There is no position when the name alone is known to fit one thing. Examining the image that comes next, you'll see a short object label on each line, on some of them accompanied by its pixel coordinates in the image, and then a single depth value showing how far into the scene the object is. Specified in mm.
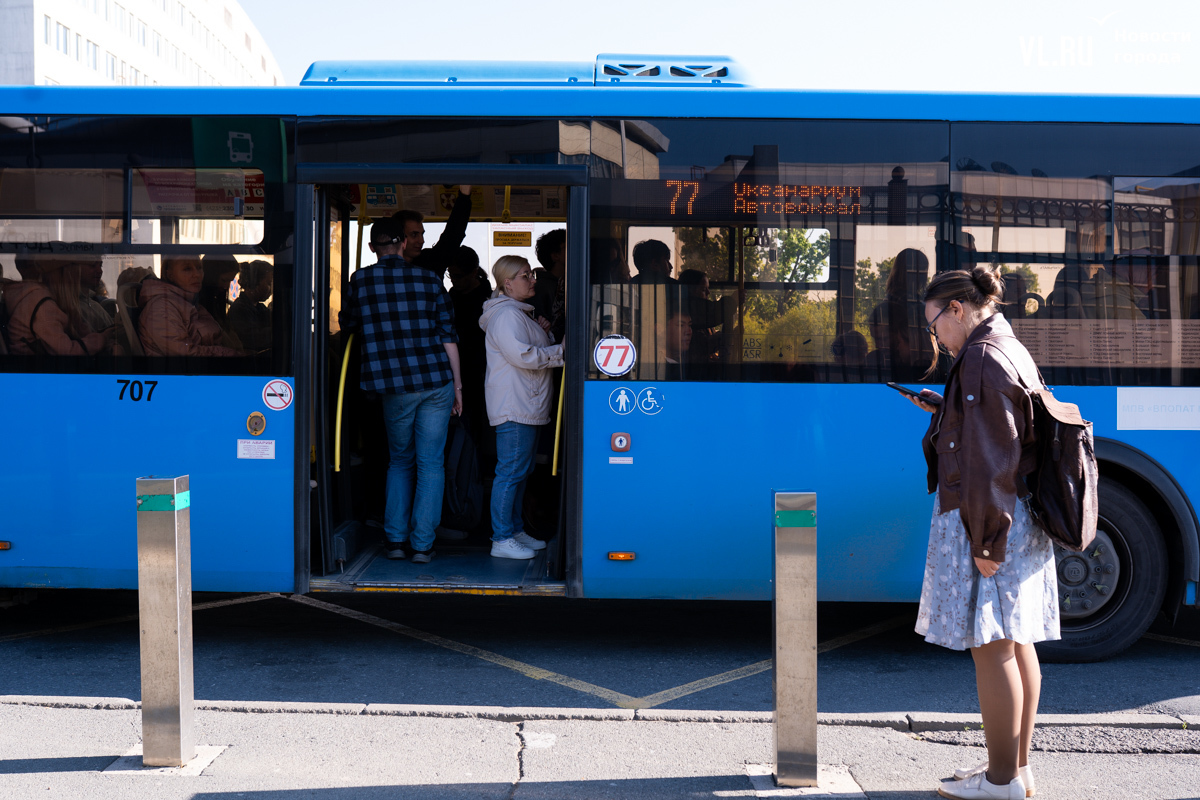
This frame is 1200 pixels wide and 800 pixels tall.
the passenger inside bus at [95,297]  5367
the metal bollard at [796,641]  3689
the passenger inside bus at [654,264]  5215
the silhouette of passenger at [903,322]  5172
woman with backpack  3330
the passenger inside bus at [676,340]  5203
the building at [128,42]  47969
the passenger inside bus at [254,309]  5348
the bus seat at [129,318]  5375
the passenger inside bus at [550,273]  6699
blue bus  5164
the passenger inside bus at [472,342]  6750
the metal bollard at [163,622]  3893
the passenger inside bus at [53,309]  5406
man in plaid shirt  5762
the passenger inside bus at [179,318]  5363
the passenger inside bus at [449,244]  6629
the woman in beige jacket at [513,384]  5852
